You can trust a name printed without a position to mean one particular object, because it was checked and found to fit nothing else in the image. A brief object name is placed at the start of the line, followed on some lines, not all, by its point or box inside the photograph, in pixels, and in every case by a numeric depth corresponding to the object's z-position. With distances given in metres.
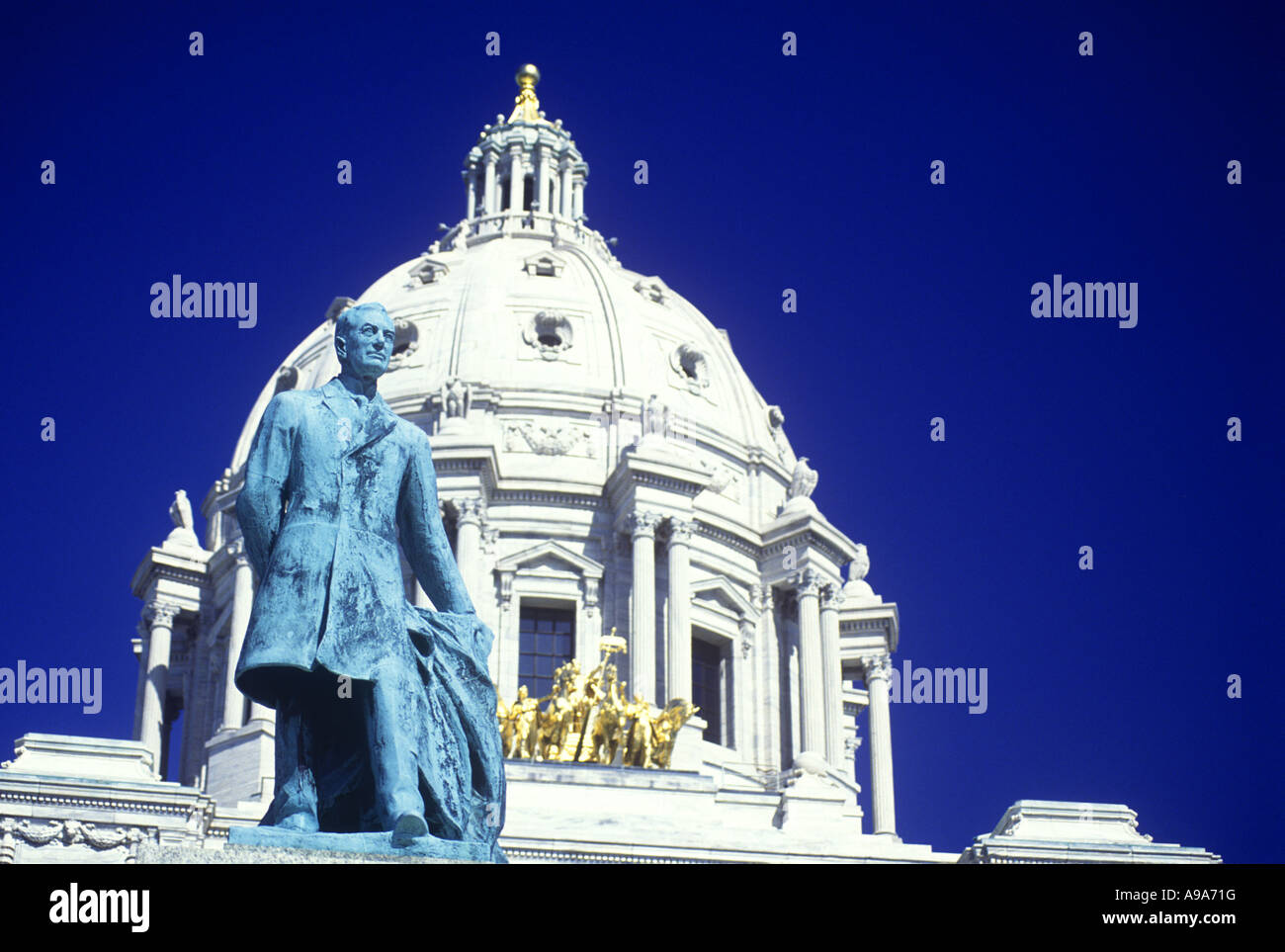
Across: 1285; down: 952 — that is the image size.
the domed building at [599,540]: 65.88
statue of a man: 12.27
